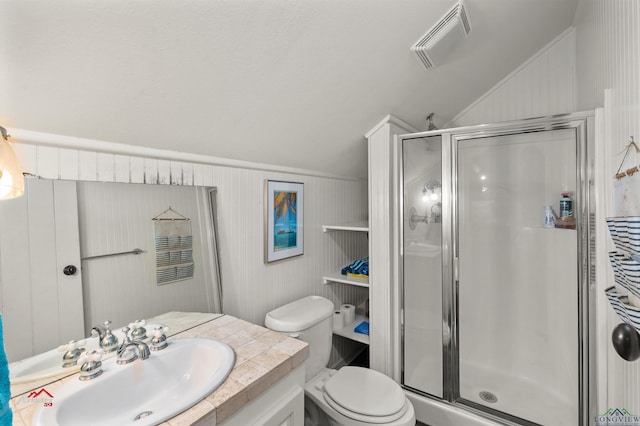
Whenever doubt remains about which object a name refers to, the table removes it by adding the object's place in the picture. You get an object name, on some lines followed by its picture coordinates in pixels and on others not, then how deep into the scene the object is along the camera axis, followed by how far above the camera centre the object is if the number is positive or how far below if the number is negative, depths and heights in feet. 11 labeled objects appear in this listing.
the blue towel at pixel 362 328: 6.87 -2.85
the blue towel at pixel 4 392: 1.35 -0.84
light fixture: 2.63 +0.39
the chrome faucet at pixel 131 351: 3.22 -1.56
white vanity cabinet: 3.00 -2.19
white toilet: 4.59 -3.16
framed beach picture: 5.68 -0.22
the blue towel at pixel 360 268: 7.15 -1.50
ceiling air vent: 4.39 +2.68
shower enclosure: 5.60 -1.43
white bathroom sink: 2.59 -1.77
